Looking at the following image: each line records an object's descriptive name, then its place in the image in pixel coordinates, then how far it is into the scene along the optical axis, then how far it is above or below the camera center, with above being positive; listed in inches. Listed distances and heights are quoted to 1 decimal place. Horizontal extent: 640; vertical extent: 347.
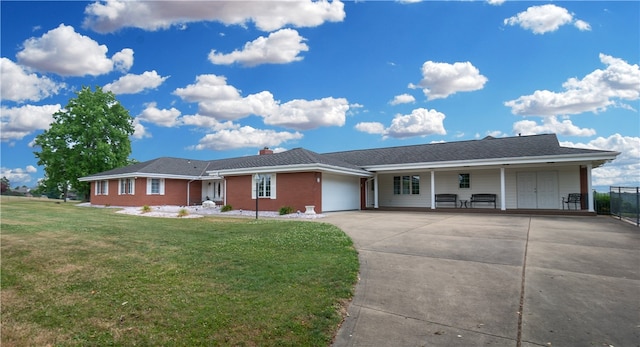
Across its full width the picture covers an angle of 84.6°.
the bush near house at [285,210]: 719.7 -41.7
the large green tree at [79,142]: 1387.8 +193.6
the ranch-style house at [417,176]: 716.7 +29.9
